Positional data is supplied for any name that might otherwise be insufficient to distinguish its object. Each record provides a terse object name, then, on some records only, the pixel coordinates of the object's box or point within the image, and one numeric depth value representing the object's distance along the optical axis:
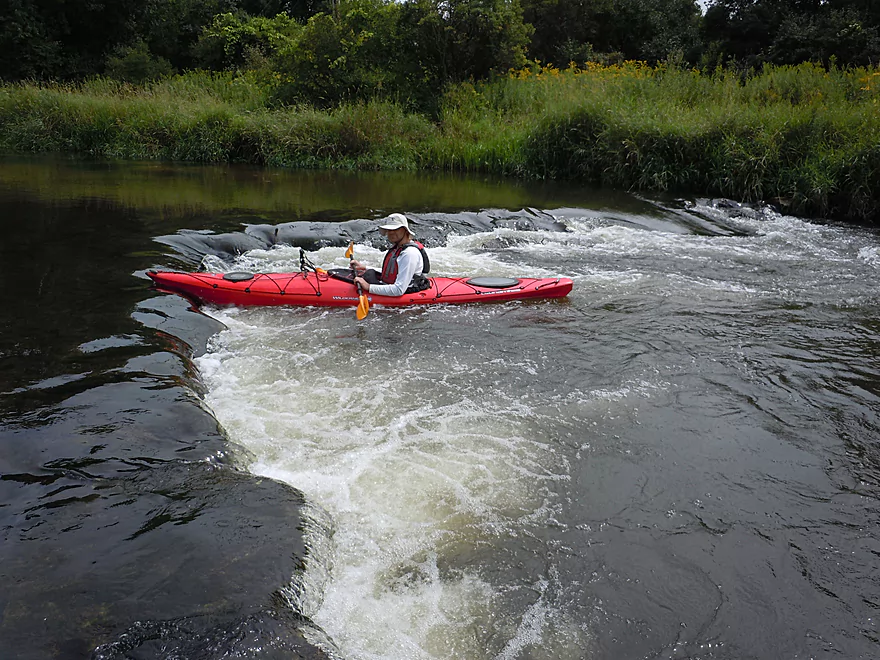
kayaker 5.08
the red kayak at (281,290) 5.09
